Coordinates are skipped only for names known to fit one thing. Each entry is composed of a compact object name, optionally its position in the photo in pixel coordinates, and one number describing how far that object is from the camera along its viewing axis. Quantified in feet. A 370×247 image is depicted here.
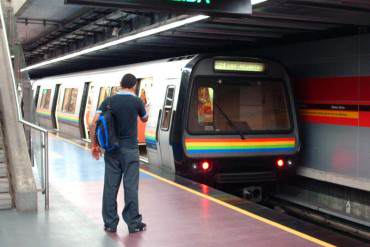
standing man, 19.17
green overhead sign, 20.18
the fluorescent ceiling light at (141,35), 29.81
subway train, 30.12
